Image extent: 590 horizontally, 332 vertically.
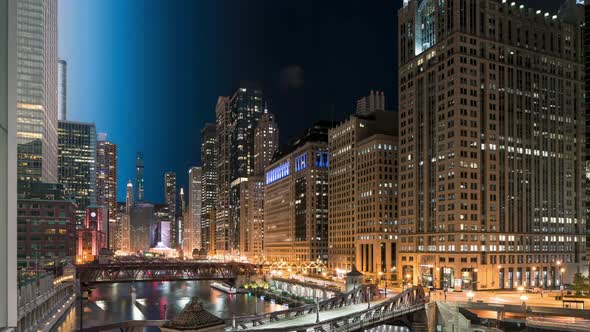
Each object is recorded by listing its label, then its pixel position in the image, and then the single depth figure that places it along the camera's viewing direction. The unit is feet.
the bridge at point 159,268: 564.30
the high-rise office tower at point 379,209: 612.70
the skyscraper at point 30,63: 618.44
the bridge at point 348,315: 212.02
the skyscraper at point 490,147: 479.82
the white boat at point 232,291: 635.66
